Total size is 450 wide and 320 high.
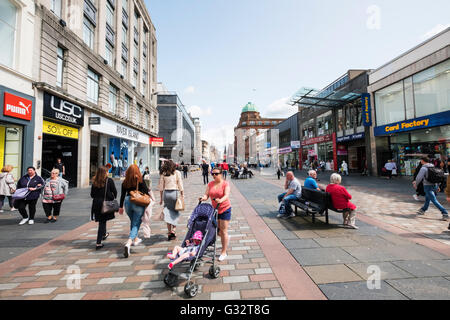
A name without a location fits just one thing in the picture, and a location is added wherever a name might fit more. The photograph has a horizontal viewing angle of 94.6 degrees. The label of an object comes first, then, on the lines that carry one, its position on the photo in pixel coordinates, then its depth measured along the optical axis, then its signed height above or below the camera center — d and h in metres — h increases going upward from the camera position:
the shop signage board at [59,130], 11.39 +2.35
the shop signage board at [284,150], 41.72 +3.73
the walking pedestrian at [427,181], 6.30 -0.46
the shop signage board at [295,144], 36.70 +4.09
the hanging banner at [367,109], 20.00 +5.56
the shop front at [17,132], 9.16 +1.74
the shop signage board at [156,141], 27.47 +3.63
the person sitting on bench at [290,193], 6.54 -0.83
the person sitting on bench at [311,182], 6.43 -0.48
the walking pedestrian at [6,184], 6.88 -0.47
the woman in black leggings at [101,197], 4.36 -0.59
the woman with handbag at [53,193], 5.88 -0.69
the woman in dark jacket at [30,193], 5.90 -0.67
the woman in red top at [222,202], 3.68 -0.60
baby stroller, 2.87 -0.96
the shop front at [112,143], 16.64 +2.51
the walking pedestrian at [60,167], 12.13 +0.14
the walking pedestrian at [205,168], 17.10 +0.00
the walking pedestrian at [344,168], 21.27 -0.13
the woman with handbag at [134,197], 4.16 -0.57
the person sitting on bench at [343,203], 5.39 -0.94
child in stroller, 2.78 -1.15
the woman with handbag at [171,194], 4.55 -0.57
